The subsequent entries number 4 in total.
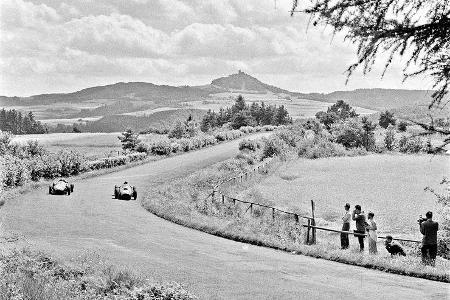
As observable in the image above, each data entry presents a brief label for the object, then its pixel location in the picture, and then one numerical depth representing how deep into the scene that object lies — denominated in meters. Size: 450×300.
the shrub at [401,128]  136.62
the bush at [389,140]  98.12
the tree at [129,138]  86.10
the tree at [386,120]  157.65
